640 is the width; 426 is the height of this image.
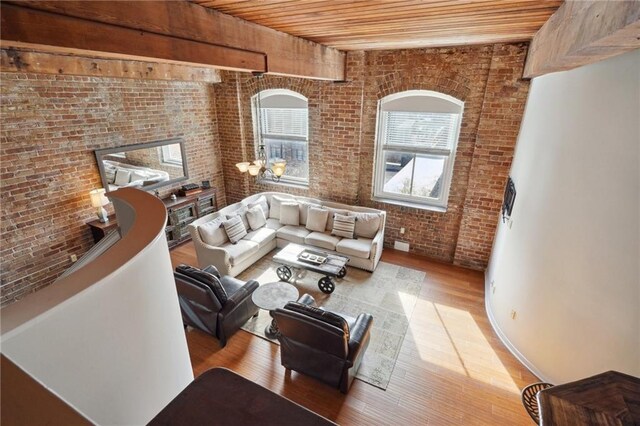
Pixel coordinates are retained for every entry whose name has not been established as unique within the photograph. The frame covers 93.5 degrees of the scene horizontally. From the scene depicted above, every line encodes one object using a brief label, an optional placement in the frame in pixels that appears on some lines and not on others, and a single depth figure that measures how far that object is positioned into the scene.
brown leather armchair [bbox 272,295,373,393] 2.64
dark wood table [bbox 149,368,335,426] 0.69
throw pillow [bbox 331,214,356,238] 5.08
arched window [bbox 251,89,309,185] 5.77
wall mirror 4.59
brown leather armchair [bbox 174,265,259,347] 3.24
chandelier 4.68
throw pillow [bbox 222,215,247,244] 4.88
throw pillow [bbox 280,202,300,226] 5.54
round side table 3.45
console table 5.36
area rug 3.27
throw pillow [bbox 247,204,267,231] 5.33
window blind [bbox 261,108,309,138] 5.79
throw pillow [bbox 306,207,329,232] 5.29
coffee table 4.27
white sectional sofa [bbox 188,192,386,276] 4.60
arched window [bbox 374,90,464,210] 4.73
